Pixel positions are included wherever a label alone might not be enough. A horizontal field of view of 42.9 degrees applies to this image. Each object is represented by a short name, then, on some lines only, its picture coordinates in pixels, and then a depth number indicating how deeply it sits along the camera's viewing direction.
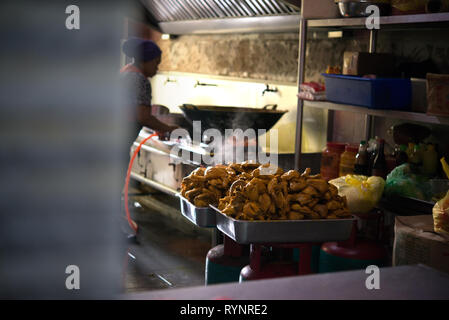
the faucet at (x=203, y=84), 6.09
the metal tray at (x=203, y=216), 2.32
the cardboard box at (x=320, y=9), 3.58
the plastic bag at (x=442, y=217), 2.29
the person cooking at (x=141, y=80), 4.64
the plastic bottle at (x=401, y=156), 3.31
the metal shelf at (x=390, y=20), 2.74
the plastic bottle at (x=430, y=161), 3.25
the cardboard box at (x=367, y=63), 3.39
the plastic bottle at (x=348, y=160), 3.57
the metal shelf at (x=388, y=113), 2.77
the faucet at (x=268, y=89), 5.11
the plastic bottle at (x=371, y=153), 3.43
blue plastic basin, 3.02
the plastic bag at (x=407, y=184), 2.98
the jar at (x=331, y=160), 3.75
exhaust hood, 4.75
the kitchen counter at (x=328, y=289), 1.26
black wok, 4.17
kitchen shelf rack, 2.81
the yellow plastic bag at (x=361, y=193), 2.81
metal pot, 3.17
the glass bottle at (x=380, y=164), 3.35
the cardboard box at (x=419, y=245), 2.23
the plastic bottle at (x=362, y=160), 3.42
